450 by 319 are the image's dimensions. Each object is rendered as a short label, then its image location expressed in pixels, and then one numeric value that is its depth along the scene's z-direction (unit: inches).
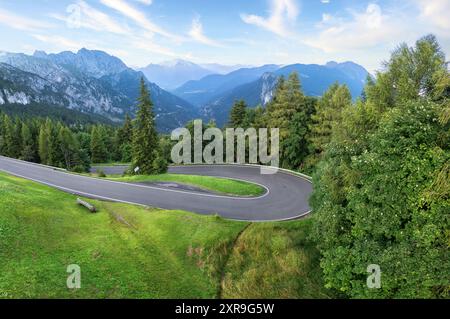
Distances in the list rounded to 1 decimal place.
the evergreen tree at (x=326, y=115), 1408.7
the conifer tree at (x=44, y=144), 2539.4
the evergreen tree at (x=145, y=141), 1625.2
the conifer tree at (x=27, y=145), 2620.1
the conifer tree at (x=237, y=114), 2176.4
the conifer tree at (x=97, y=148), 3144.7
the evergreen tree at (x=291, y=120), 1616.6
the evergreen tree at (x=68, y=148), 2564.0
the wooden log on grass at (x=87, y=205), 833.5
